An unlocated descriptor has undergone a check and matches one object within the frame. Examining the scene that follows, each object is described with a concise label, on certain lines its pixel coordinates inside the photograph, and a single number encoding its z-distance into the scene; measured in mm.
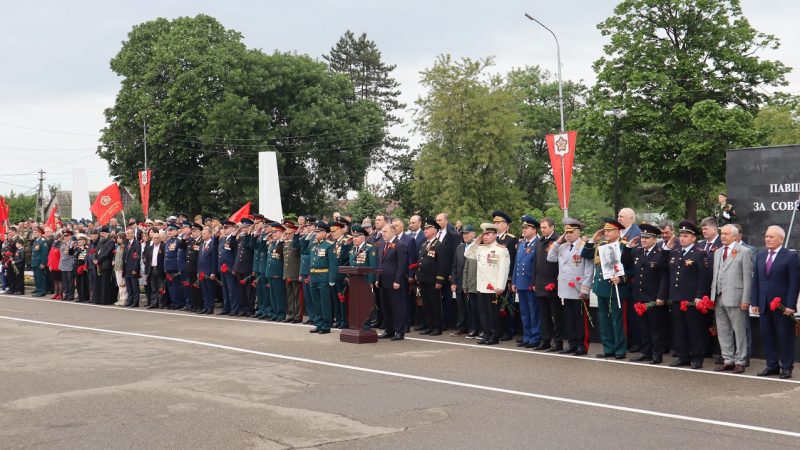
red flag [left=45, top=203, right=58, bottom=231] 25244
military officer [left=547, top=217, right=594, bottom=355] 11000
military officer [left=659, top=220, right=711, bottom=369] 9891
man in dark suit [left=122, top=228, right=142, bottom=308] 18719
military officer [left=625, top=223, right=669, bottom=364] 10305
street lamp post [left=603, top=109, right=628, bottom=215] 31859
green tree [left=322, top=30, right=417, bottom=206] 73125
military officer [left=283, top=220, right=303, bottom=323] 14930
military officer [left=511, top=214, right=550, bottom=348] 11789
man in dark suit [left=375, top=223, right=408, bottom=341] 12789
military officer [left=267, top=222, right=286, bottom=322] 15234
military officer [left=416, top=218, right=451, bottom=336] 13320
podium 12192
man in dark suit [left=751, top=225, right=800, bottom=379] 9172
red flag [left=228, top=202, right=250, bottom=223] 22141
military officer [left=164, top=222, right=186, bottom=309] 17797
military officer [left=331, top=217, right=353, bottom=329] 13500
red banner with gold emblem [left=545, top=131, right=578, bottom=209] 20625
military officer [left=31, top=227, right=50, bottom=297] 22188
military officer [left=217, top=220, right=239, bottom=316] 16406
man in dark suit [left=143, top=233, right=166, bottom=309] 18297
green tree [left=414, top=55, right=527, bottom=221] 42344
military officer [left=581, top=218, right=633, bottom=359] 10602
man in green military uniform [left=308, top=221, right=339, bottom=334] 13383
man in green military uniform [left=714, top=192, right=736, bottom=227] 15109
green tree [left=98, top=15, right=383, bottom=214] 43469
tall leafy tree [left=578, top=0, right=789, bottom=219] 35906
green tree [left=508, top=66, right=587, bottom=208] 59688
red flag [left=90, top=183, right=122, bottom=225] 23369
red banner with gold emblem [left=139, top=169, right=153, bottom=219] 30250
